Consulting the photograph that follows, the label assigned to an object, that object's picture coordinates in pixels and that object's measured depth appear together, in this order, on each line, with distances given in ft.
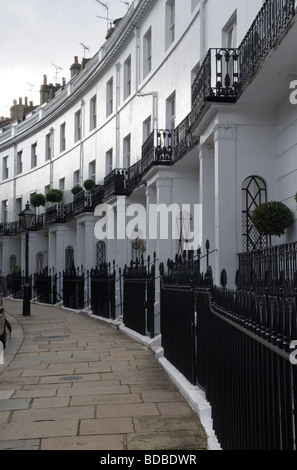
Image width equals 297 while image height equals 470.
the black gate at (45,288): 85.56
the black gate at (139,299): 36.24
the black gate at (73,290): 70.90
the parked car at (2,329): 37.22
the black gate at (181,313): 21.56
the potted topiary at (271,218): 35.14
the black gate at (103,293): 54.24
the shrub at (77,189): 91.86
